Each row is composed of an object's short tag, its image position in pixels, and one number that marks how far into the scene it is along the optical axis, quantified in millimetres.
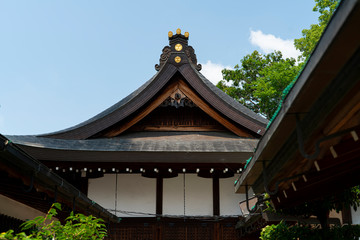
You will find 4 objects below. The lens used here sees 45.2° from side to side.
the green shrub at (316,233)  4852
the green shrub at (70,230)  4233
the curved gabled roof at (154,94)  10961
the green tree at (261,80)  27078
